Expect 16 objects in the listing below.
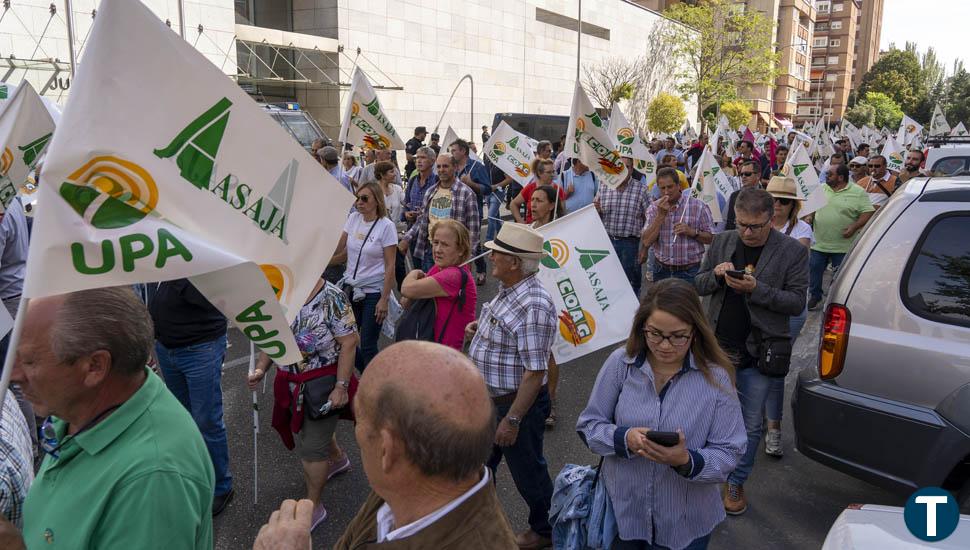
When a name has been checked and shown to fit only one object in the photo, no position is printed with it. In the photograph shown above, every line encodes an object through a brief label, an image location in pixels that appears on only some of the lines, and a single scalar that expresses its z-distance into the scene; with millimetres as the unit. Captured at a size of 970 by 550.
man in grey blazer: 4066
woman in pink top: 4078
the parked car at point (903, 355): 3381
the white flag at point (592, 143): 7723
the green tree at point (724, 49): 51281
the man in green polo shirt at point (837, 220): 8086
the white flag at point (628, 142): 10414
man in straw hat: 3496
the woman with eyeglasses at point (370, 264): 5703
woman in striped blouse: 2639
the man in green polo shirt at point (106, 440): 1718
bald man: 1508
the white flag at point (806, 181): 8184
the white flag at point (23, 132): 4230
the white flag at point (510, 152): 10945
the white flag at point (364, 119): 8320
